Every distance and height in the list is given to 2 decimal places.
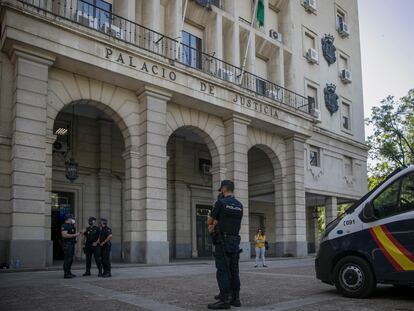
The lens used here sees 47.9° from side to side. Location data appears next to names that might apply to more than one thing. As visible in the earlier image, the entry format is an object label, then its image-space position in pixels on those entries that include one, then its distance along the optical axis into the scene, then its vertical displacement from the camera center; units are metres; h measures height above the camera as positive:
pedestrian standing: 17.62 -0.98
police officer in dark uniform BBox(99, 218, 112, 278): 12.56 -0.62
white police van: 7.82 -0.40
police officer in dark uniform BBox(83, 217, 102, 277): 12.81 -0.67
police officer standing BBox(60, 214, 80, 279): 11.83 -0.53
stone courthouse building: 14.36 +4.30
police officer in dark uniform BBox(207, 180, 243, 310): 6.93 -0.32
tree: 37.06 +7.07
